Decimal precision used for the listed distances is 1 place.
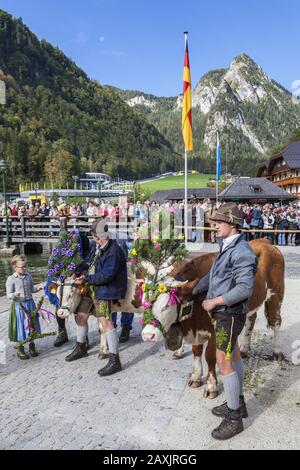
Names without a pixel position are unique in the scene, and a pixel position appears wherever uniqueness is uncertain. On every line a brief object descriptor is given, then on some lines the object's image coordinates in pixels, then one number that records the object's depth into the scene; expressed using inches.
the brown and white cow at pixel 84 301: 218.1
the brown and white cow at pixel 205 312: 172.4
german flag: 453.7
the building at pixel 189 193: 2684.3
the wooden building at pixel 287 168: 2282.2
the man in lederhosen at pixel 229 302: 143.0
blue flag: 1158.3
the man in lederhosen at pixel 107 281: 205.2
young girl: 234.1
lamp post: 994.7
